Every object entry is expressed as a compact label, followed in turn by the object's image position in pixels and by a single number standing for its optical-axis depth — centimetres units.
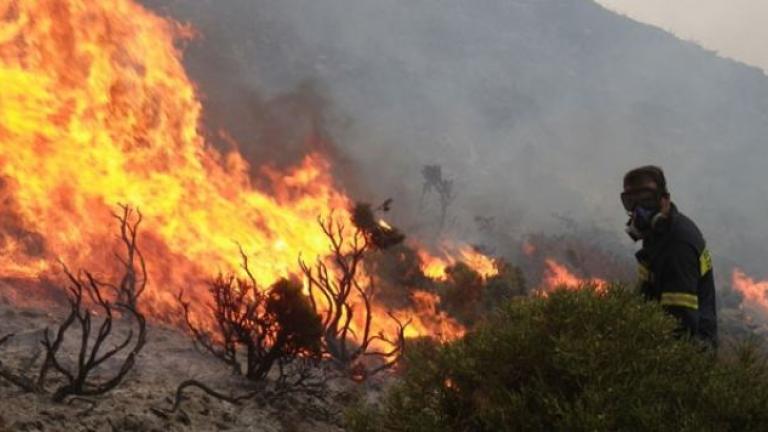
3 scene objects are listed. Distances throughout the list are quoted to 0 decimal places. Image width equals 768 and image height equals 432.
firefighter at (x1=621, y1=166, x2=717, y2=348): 452
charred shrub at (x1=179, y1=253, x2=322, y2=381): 1118
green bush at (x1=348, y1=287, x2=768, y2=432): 360
